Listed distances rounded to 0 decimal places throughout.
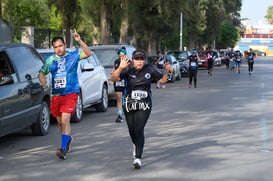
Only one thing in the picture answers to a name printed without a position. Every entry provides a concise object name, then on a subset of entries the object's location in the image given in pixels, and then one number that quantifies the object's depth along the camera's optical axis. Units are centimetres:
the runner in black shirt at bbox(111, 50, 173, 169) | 756
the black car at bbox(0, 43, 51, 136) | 856
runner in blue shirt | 809
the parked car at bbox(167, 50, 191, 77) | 3469
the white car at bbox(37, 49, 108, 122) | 1236
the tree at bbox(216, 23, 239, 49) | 9119
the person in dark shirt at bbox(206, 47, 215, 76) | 3448
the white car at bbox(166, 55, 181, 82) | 2815
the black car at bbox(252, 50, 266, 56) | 12781
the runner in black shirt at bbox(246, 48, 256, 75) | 3612
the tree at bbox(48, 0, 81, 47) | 3294
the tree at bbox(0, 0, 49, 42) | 1825
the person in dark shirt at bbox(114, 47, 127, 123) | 1219
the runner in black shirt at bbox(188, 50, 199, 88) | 2352
